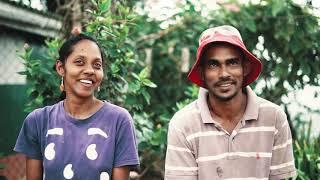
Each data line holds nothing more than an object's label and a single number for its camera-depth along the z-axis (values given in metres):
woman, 2.54
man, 2.52
